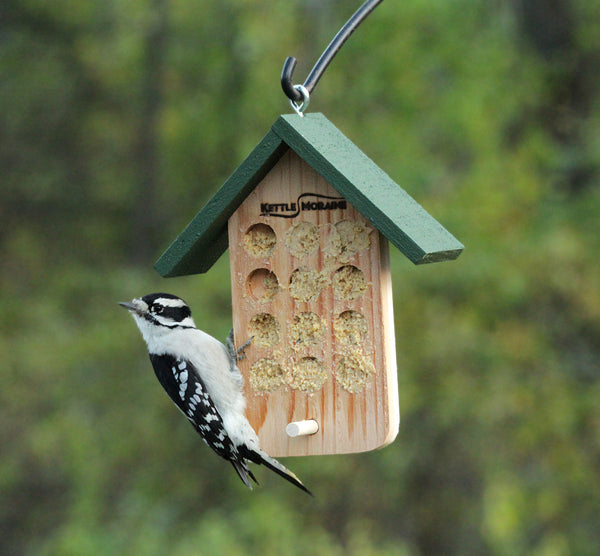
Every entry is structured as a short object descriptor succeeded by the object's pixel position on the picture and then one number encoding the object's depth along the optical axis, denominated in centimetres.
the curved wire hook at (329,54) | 611
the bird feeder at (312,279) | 644
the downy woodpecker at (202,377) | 680
